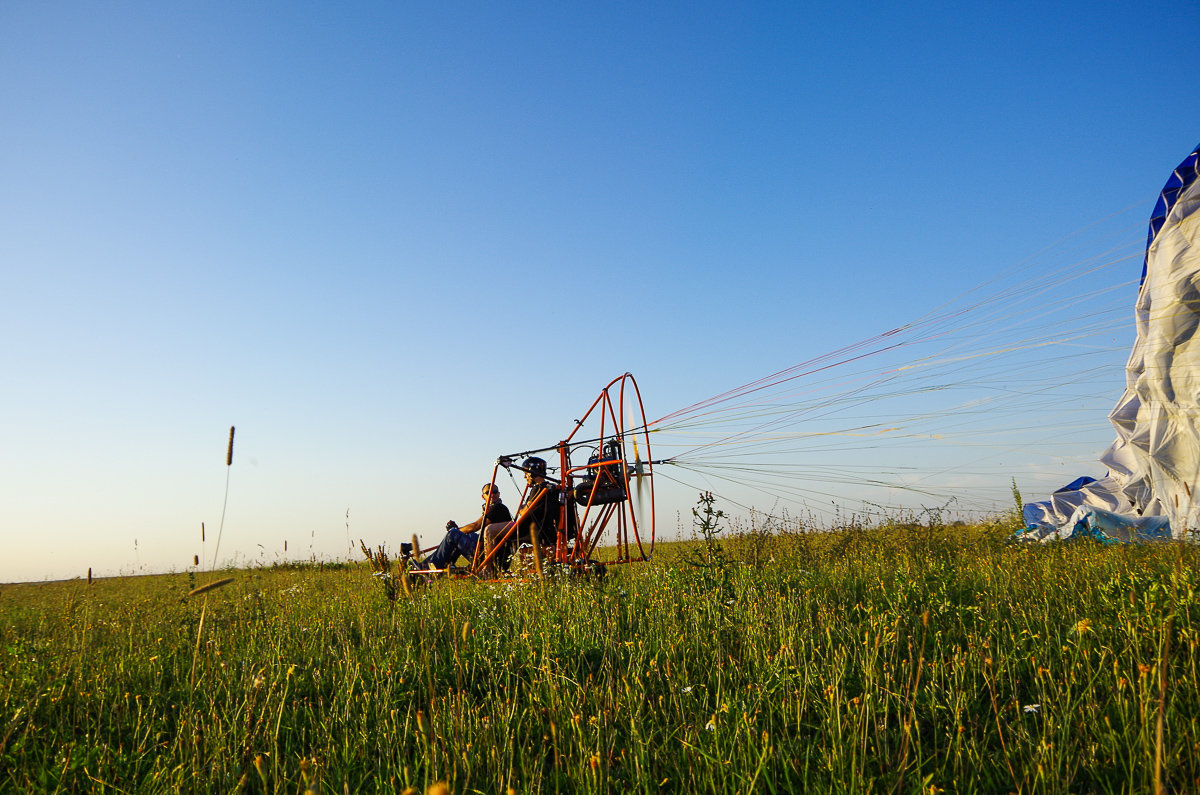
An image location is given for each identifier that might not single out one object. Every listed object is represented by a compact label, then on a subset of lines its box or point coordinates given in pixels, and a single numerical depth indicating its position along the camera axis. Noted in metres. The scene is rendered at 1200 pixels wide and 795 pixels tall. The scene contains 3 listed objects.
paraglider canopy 10.20
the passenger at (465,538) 9.77
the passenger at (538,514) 8.82
